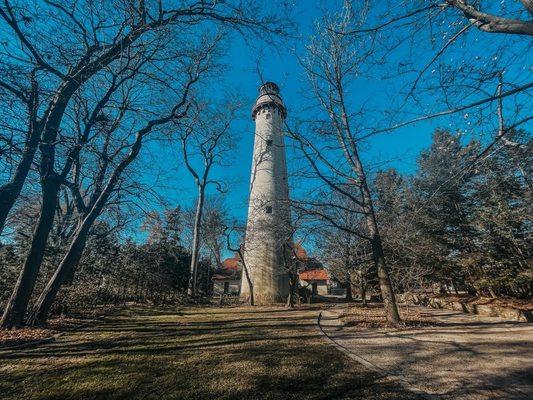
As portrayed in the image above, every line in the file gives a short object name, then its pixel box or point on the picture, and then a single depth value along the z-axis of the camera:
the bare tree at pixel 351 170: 7.55
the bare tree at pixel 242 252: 16.11
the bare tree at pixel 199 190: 17.45
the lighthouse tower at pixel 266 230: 16.33
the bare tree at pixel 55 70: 4.85
